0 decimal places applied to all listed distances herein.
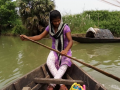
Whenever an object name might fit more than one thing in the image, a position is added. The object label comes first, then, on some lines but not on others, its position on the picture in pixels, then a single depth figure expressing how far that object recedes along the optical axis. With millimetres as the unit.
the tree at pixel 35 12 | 7279
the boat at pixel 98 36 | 4239
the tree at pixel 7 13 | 10838
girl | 1242
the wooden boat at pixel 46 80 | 1022
